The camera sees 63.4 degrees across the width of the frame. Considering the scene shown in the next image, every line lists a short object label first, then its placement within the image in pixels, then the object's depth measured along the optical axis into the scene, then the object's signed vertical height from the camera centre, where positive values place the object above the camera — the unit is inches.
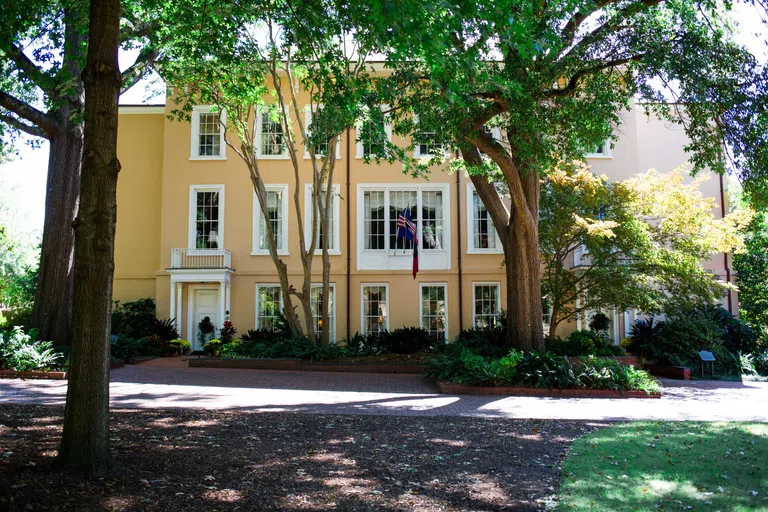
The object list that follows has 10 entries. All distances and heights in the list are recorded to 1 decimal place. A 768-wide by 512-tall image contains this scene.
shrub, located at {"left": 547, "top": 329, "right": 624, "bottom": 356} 657.6 -32.6
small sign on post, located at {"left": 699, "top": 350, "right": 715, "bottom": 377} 640.4 -44.4
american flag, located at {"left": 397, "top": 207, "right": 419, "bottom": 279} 751.1 +106.0
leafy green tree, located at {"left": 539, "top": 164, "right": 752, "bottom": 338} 652.1 +82.6
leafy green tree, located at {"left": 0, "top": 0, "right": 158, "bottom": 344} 572.4 +156.4
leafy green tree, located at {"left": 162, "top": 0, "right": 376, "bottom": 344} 379.6 +209.6
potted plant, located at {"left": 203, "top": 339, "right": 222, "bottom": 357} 755.4 -34.5
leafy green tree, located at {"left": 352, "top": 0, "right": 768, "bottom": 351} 454.0 +174.3
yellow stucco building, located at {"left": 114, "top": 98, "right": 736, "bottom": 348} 852.6 +110.6
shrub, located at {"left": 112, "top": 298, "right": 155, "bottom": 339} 812.6 +0.3
